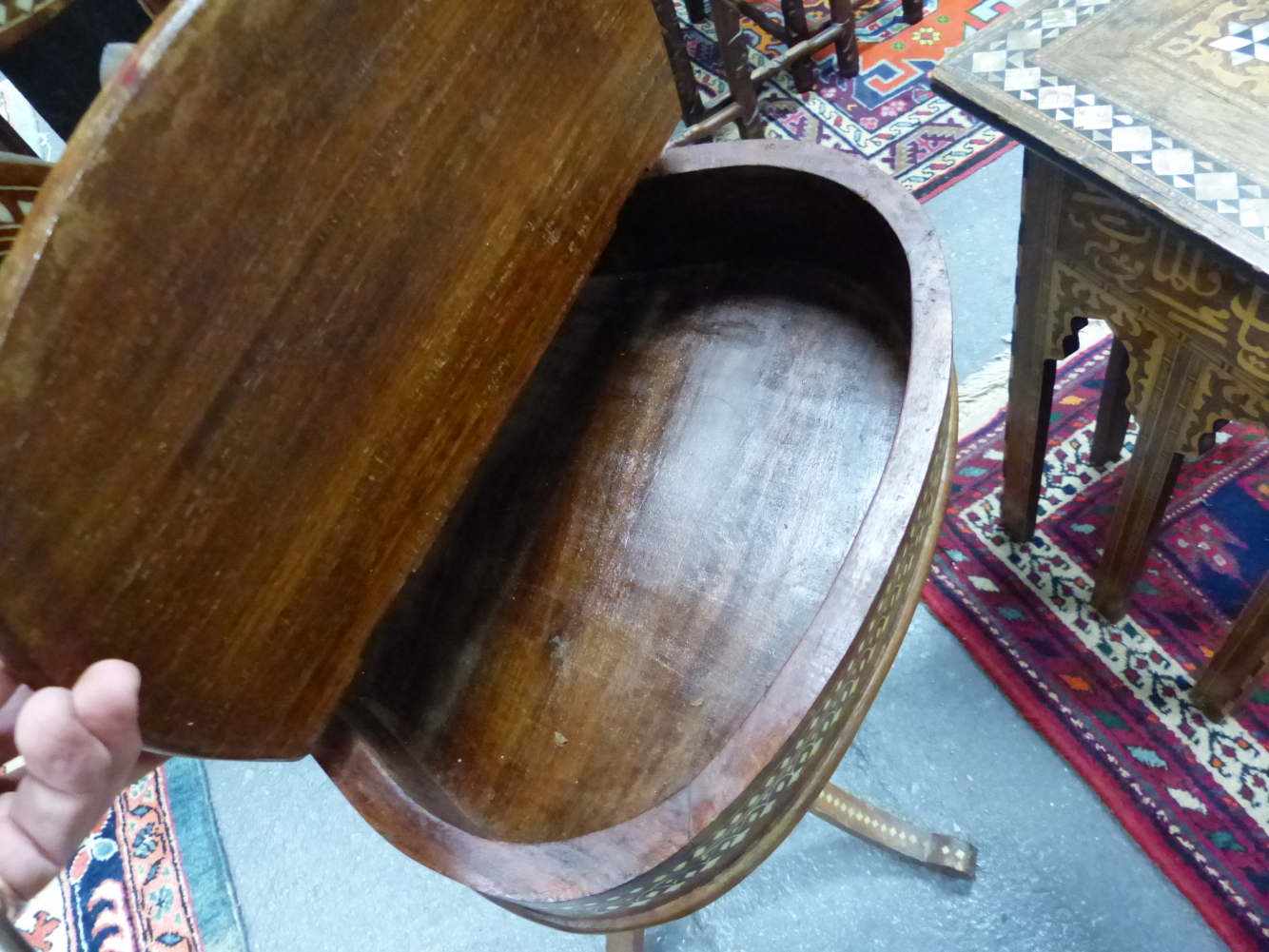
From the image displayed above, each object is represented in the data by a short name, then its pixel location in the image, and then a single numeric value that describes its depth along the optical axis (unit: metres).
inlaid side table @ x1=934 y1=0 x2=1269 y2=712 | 0.63
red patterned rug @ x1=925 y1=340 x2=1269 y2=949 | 0.98
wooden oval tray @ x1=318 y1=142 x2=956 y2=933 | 0.44
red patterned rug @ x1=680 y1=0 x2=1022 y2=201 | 1.69
